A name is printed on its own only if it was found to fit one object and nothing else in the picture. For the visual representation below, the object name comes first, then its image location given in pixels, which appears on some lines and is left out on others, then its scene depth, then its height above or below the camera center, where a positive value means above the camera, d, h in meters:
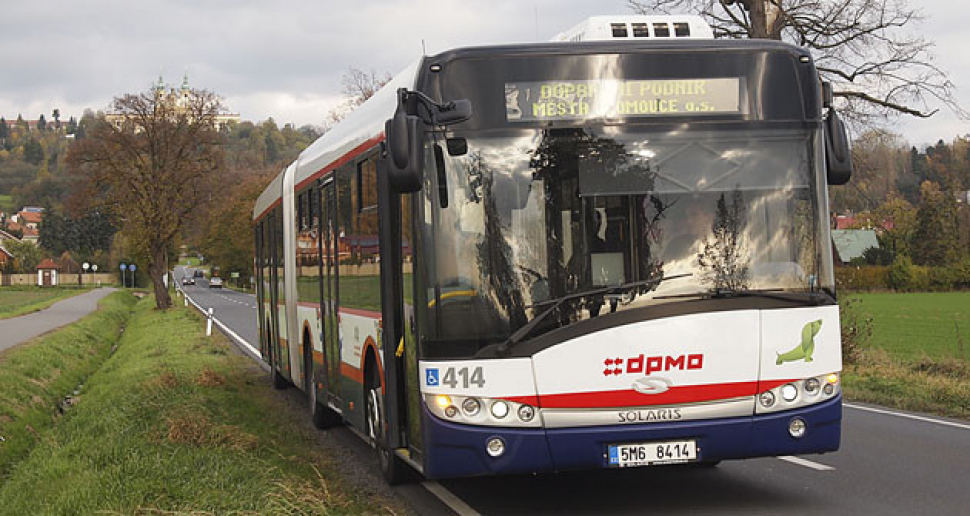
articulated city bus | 7.66 -0.06
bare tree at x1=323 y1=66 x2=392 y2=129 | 55.00 +7.14
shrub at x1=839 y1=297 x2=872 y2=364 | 21.75 -1.80
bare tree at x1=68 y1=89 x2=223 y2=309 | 59.41 +4.97
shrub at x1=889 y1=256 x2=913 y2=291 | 71.00 -2.54
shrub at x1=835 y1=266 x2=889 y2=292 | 70.56 -2.73
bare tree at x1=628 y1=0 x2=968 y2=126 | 21.92 +3.64
